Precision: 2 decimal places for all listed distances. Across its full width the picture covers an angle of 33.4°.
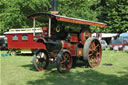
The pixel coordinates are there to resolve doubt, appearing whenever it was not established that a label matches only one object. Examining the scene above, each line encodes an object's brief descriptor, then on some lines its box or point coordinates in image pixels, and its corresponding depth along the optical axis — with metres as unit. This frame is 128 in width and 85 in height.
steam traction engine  9.49
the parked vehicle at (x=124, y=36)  31.36
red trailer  19.16
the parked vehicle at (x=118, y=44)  25.72
